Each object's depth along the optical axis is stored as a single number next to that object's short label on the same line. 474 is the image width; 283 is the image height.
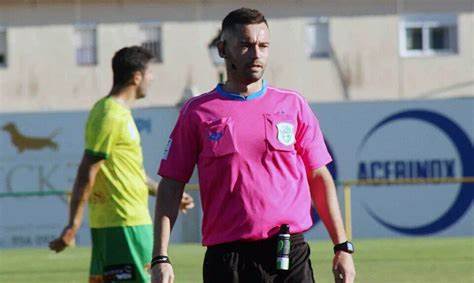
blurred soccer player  19.94
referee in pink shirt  13.84
